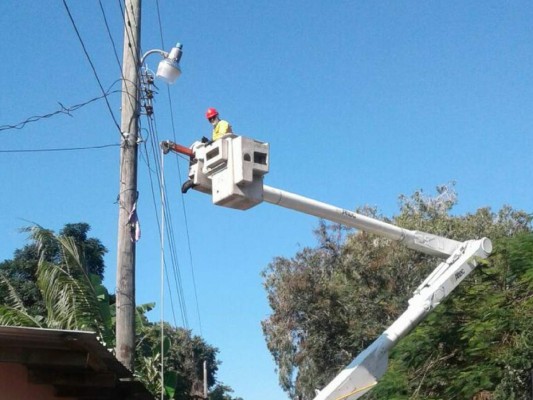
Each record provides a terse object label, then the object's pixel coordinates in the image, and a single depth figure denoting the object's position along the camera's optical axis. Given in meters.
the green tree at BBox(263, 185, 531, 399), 28.23
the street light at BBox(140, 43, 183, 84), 11.55
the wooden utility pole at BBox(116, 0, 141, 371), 10.72
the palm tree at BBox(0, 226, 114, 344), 11.59
